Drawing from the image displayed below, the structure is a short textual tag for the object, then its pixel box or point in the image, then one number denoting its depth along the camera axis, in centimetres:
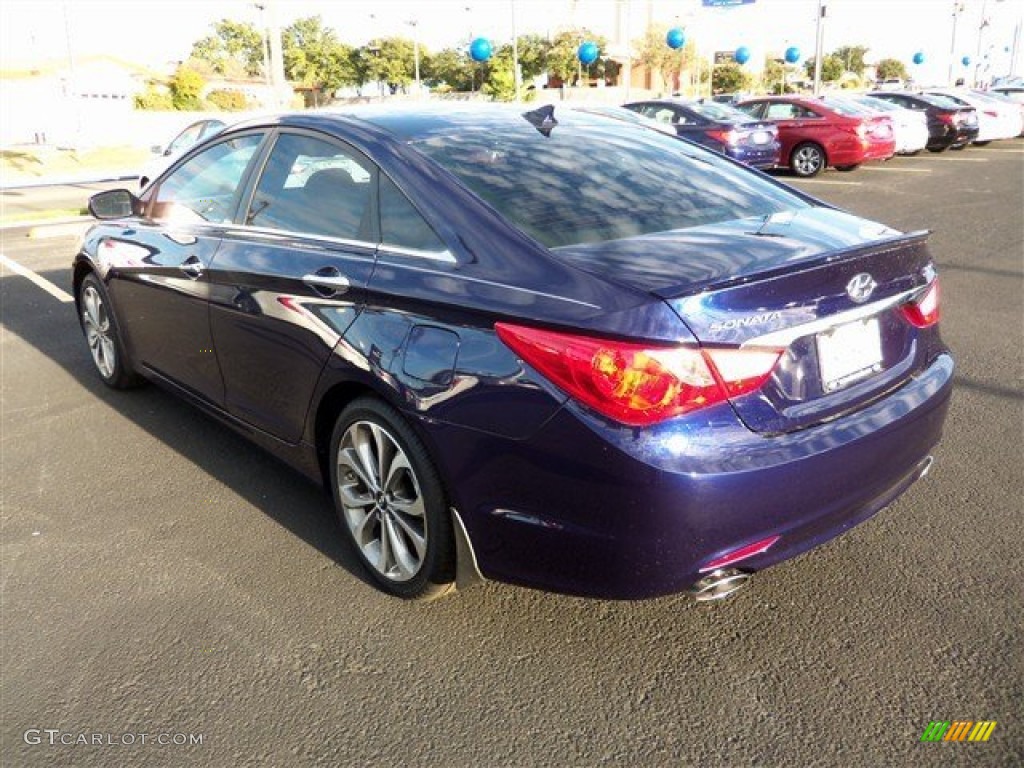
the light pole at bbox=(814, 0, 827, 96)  3284
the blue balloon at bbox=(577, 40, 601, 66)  3334
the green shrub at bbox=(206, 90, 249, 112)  5876
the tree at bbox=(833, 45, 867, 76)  12050
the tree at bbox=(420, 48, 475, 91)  8725
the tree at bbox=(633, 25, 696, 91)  8681
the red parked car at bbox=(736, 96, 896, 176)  1678
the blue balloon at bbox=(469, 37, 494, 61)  2938
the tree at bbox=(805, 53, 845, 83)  10201
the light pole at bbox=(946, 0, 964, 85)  5744
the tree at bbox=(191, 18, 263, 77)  9412
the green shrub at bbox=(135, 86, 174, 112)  5247
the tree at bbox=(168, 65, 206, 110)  5416
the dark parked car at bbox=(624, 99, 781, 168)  1558
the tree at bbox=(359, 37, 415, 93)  8362
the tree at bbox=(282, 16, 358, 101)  8101
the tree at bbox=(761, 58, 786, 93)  10036
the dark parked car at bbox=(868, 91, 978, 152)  2100
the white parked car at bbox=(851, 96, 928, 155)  1855
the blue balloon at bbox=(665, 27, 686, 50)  3762
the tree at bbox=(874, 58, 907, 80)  12606
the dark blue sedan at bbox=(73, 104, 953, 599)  230
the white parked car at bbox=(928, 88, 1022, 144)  2253
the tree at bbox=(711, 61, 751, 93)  9231
